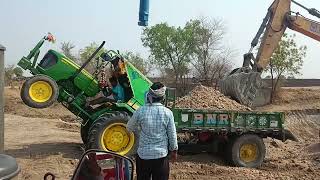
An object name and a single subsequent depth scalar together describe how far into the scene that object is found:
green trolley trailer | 7.49
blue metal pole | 4.97
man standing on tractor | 7.59
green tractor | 7.08
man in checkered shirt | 4.24
